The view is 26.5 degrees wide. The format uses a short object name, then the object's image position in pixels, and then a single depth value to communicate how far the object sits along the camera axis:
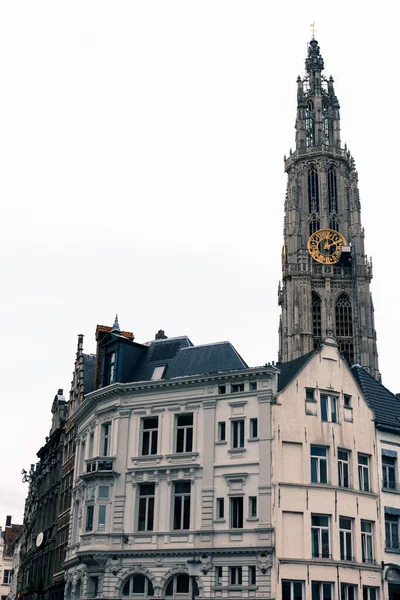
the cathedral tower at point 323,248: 134.25
